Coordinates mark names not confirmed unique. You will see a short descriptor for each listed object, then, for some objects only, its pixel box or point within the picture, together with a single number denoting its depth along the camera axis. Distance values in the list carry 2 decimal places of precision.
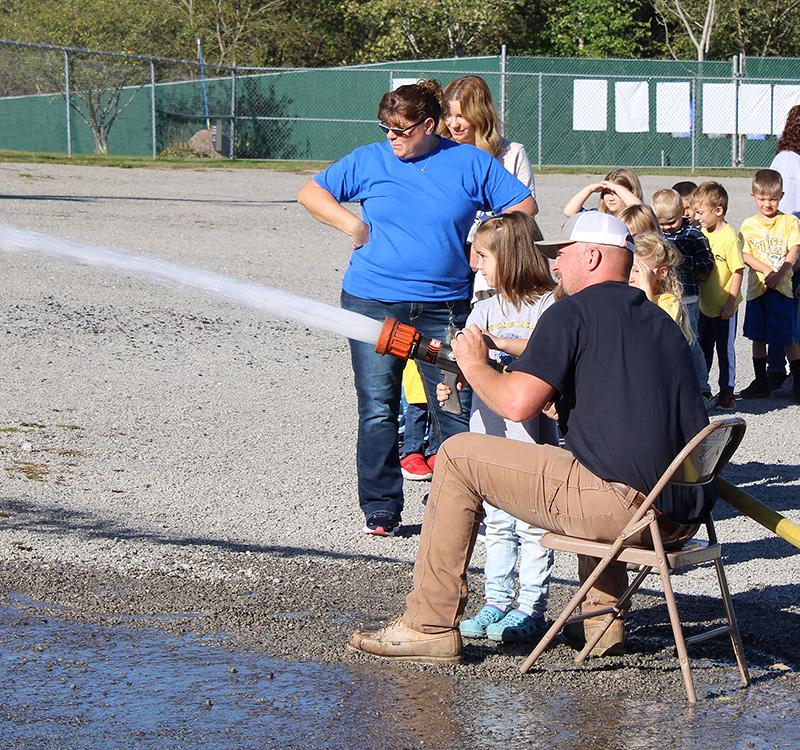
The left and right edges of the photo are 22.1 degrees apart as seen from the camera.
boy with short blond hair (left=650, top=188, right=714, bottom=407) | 14.54
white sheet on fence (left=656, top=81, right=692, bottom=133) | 51.29
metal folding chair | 6.91
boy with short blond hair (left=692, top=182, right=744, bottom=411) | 15.91
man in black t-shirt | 7.00
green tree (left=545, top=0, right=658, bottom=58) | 68.86
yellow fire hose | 7.52
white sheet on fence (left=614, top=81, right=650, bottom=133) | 51.47
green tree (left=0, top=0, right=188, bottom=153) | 68.74
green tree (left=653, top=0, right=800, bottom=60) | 69.62
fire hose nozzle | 8.22
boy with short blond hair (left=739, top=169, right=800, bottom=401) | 16.88
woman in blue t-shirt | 10.29
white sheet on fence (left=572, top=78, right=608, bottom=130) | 51.64
